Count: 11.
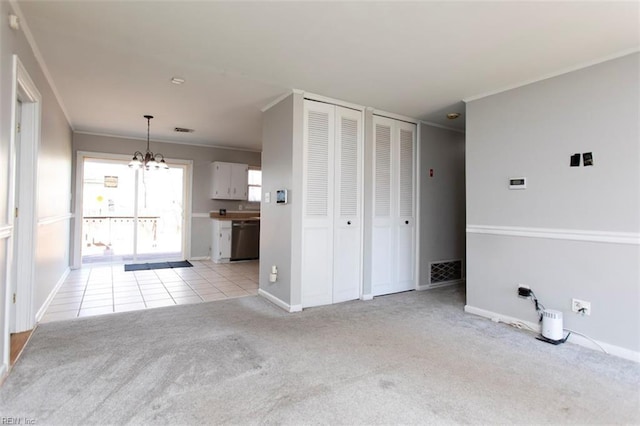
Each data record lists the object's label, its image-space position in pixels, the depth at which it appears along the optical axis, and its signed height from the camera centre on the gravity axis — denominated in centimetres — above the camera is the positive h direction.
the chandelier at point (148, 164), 527 +87
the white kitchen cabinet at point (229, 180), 683 +80
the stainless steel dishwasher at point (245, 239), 680 -41
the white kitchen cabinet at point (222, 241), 664 -44
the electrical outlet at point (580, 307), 276 -70
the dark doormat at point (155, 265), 575 -85
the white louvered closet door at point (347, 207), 393 +15
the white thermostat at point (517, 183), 319 +37
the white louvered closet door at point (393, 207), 430 +17
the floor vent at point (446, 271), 483 -74
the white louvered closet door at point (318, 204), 371 +18
